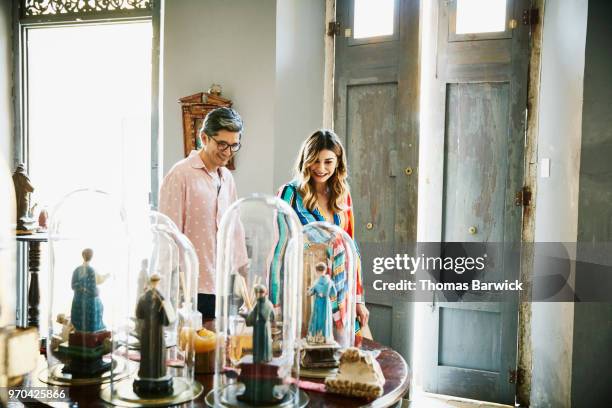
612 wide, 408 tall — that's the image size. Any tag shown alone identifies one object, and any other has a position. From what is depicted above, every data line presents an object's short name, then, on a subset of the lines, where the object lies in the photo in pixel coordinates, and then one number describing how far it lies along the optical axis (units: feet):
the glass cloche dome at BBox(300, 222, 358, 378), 5.17
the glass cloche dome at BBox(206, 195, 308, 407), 4.23
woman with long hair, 7.73
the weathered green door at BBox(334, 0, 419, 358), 11.85
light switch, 11.19
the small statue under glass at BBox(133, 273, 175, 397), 4.21
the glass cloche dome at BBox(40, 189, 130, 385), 4.81
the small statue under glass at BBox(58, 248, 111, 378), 4.81
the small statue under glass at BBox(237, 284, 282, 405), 4.21
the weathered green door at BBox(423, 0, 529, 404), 11.51
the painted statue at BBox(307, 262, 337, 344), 5.16
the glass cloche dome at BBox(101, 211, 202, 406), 4.25
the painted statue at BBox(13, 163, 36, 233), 12.04
